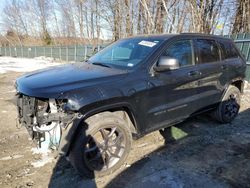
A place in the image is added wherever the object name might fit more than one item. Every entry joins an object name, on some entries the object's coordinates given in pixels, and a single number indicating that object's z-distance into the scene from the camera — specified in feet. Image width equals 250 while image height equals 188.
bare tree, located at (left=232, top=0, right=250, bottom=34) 46.21
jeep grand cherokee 8.52
